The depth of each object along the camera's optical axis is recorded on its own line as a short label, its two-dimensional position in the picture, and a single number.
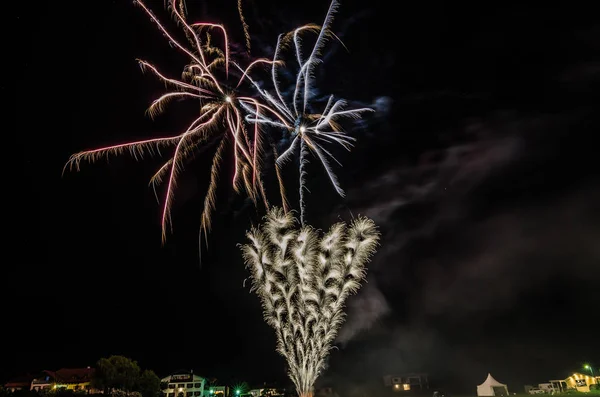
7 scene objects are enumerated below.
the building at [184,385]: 76.44
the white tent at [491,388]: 44.07
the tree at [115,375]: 54.14
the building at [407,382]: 52.50
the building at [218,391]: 83.14
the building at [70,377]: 72.56
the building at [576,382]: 48.66
